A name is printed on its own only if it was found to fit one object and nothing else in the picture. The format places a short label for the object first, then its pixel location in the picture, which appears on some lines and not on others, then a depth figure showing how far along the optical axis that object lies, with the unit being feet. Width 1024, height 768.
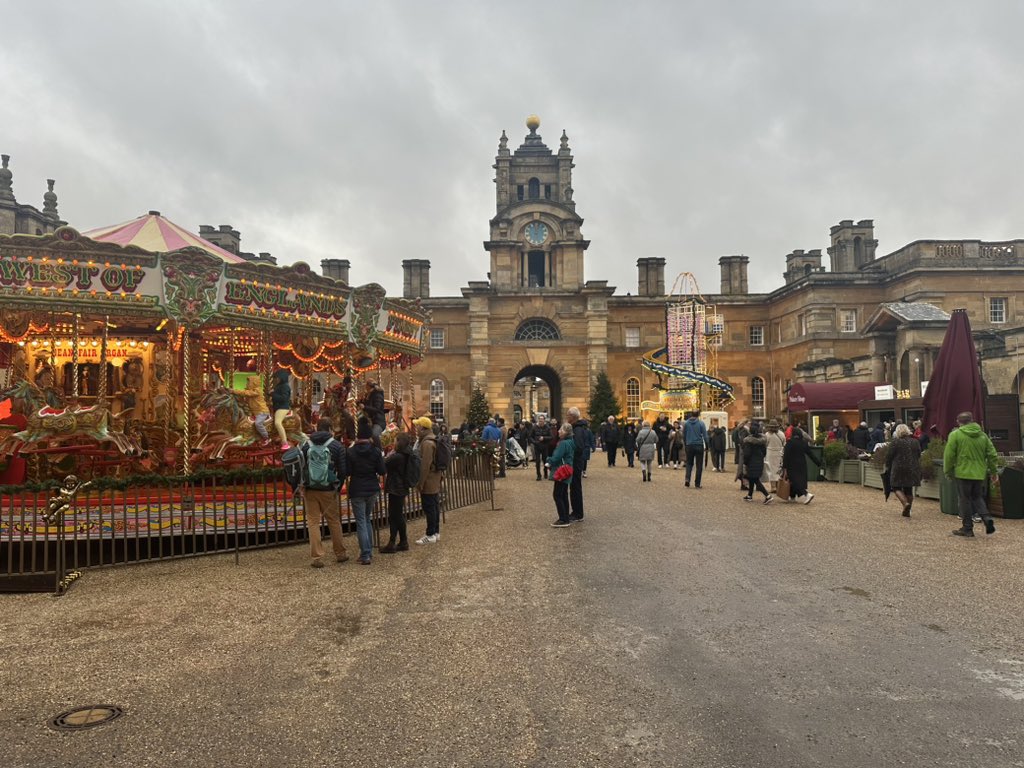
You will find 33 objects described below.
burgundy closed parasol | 41.91
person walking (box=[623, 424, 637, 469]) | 73.38
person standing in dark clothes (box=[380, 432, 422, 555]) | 28.40
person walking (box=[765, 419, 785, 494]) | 45.68
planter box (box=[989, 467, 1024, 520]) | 35.09
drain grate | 12.73
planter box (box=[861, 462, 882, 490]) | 49.98
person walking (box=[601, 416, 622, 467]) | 67.21
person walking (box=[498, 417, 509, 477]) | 63.26
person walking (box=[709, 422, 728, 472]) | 66.03
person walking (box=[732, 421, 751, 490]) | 46.95
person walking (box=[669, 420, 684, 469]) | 71.56
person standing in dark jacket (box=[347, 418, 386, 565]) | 26.45
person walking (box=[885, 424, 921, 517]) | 35.68
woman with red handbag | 32.55
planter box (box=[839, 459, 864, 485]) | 53.16
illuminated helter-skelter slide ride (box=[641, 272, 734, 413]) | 109.91
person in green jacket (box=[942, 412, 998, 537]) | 30.09
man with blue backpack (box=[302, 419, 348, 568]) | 26.27
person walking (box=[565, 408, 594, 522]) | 34.49
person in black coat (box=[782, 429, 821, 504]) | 42.01
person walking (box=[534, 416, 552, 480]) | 58.05
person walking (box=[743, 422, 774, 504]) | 42.50
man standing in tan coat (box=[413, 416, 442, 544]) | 30.09
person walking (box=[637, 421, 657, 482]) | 56.08
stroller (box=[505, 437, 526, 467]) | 76.43
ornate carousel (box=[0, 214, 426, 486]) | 33.30
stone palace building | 114.01
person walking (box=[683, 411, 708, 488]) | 48.78
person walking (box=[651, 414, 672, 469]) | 72.23
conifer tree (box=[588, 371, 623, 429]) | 130.52
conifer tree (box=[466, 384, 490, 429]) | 128.06
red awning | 84.17
